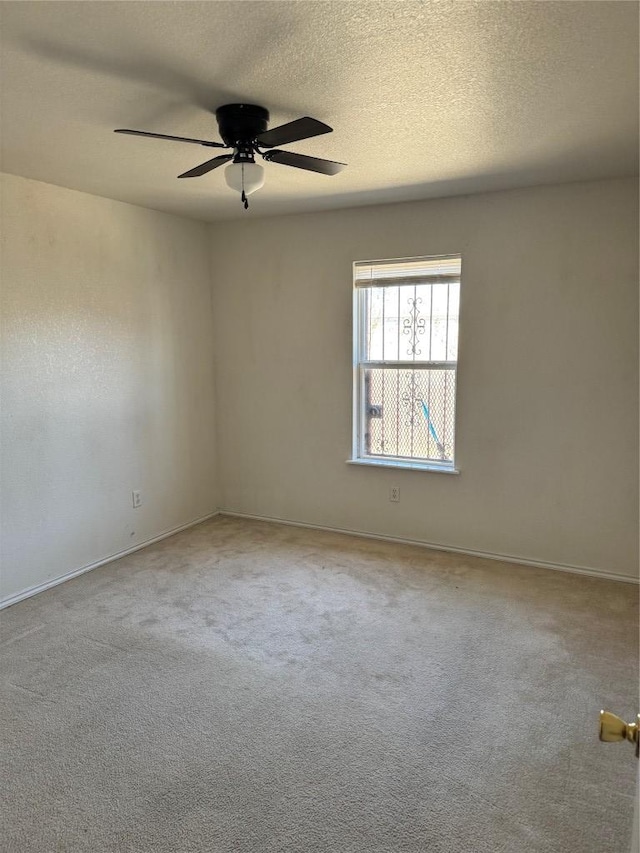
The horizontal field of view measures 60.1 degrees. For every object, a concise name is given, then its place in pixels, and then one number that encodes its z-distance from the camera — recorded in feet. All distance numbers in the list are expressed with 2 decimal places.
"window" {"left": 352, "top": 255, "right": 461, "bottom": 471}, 12.60
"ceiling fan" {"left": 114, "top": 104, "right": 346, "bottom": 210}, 7.02
